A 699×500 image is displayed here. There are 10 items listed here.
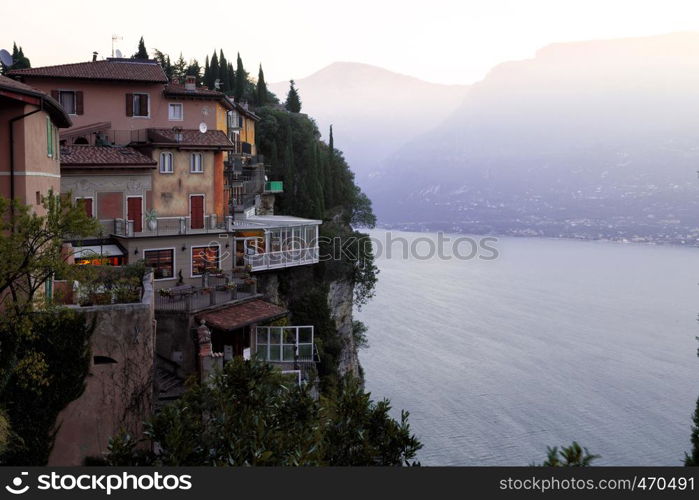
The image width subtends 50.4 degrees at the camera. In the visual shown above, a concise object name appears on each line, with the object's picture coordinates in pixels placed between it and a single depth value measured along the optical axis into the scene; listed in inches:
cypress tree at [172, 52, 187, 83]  3046.0
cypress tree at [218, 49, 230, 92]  2910.9
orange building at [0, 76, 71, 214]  698.8
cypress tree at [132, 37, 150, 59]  2849.4
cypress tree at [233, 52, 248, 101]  2815.0
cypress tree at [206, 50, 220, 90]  2989.7
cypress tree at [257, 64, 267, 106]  2773.1
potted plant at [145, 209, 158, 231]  1311.5
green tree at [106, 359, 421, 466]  472.4
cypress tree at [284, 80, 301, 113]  2935.5
